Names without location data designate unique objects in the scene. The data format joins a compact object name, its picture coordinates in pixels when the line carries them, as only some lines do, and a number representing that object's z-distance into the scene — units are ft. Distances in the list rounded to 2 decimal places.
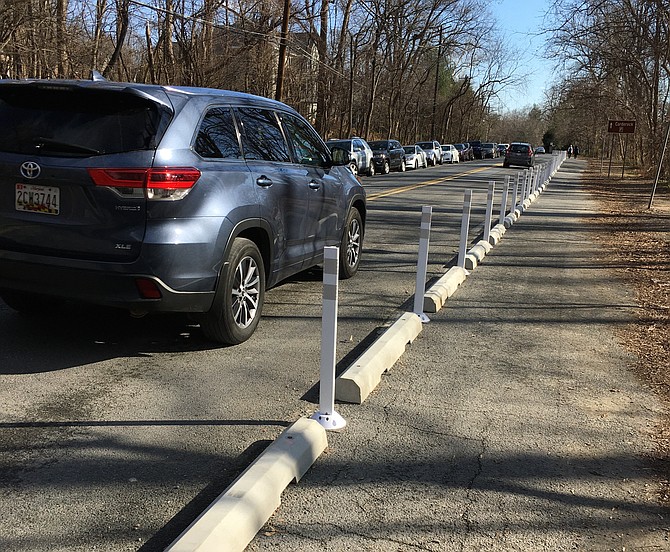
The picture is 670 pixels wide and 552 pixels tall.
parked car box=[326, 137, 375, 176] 92.94
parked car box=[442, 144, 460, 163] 191.13
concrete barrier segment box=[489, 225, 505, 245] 37.93
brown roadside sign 100.27
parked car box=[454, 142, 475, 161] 220.43
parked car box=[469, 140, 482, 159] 240.34
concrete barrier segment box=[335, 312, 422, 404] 14.43
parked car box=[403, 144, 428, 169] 134.41
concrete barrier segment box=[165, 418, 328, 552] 8.53
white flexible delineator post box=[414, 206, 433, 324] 20.38
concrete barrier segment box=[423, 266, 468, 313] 22.53
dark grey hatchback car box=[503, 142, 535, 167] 151.94
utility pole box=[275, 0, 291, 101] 91.76
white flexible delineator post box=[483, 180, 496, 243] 34.63
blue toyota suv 14.58
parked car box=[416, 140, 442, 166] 162.30
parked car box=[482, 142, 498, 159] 250.02
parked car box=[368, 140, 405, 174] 111.24
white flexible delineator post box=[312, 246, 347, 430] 12.23
